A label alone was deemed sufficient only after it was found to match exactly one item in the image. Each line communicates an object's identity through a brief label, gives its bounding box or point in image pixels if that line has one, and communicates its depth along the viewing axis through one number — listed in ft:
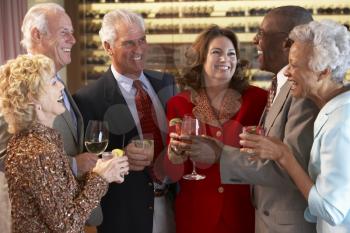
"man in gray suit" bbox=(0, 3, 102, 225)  8.20
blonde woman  5.76
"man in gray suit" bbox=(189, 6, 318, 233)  7.00
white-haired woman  6.13
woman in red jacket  8.38
